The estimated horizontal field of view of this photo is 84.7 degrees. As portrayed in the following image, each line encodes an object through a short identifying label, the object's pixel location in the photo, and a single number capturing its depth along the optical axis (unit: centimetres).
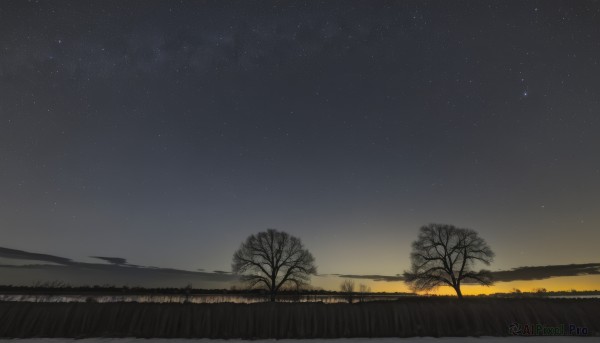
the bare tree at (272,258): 6072
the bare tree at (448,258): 5056
